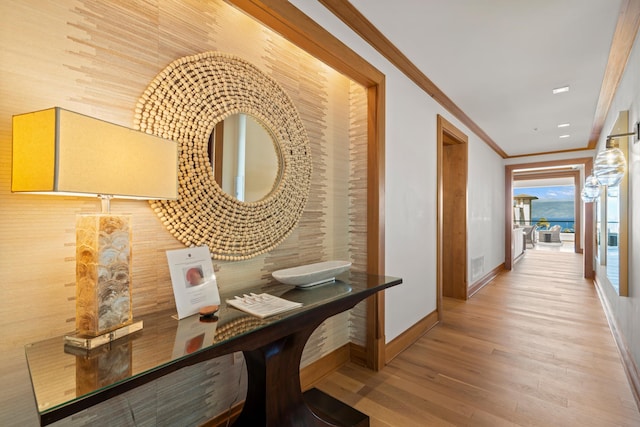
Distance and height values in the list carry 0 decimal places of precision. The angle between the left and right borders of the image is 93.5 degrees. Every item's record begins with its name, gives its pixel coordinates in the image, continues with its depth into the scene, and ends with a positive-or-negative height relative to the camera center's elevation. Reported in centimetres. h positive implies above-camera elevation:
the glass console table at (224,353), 75 -42
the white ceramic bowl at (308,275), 161 -33
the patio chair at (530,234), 1171 -68
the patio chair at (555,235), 1299 -79
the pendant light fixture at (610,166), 227 +39
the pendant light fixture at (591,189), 356 +36
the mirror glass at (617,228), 244 -11
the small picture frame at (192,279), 122 -27
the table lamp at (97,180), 82 +11
